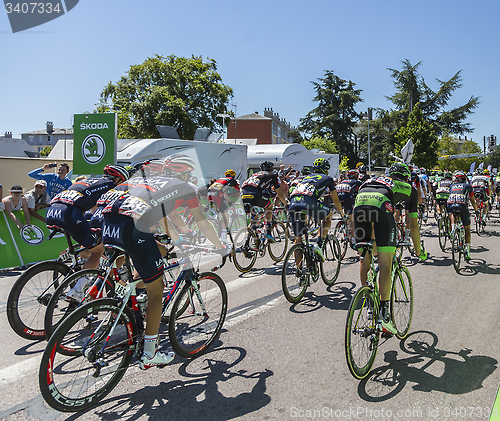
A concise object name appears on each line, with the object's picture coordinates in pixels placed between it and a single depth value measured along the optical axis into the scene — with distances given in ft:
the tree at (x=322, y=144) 172.86
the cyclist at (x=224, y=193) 31.71
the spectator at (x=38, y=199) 26.99
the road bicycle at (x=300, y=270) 17.51
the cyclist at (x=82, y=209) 15.05
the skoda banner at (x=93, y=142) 34.17
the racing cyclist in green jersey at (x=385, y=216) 12.33
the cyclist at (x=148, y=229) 10.35
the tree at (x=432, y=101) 164.96
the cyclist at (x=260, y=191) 26.48
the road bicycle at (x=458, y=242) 23.97
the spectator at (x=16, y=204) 25.45
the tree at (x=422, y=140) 146.92
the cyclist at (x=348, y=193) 30.22
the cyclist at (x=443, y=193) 31.01
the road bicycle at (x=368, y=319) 10.60
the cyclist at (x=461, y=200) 25.67
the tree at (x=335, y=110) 184.34
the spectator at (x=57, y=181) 29.76
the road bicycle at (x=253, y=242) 24.06
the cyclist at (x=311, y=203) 19.11
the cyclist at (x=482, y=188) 41.19
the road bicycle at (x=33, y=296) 13.50
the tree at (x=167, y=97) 120.26
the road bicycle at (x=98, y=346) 9.16
